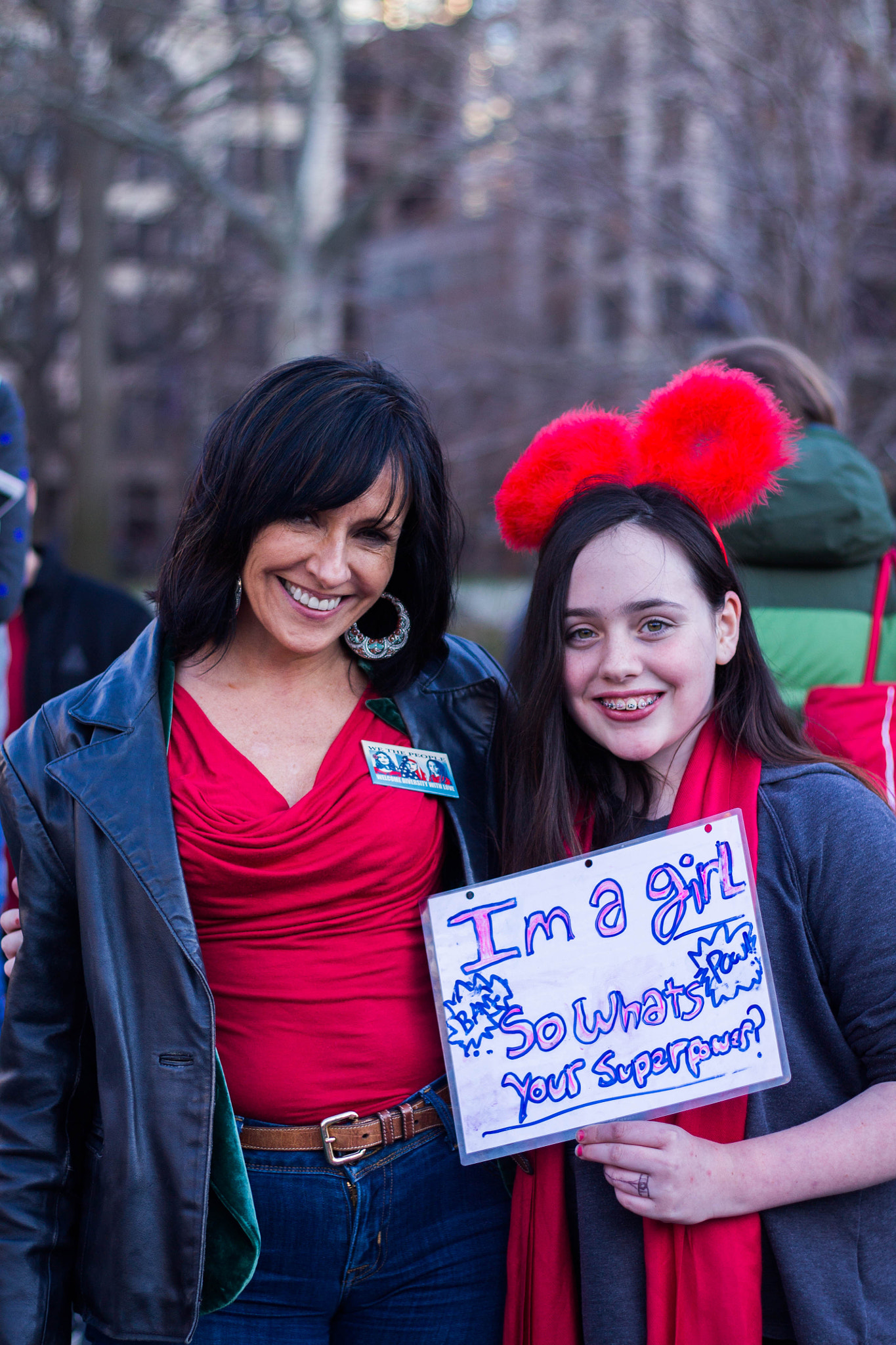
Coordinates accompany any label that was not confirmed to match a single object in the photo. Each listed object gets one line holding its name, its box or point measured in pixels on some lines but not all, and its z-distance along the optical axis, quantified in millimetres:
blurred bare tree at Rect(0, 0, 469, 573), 10750
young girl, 1636
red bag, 2154
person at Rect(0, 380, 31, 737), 2637
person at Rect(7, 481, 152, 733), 3244
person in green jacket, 2402
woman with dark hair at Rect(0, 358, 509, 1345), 1753
